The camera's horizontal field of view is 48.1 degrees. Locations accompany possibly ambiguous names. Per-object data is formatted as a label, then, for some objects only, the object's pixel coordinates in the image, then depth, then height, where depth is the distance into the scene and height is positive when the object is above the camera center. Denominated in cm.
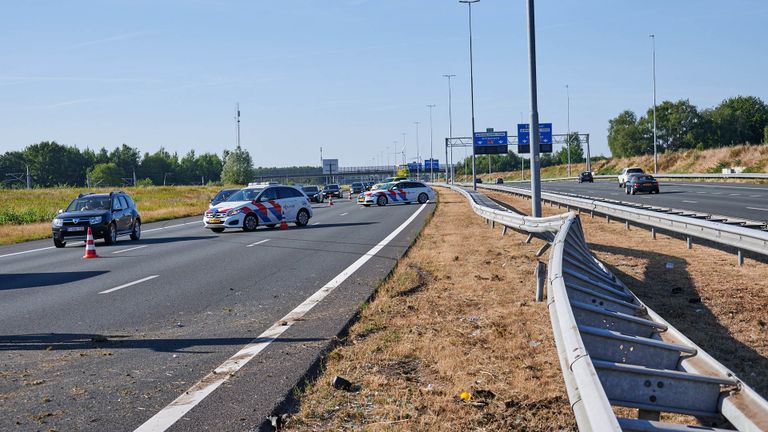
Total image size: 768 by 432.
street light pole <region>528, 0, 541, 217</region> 1861 +79
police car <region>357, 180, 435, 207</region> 4981 -177
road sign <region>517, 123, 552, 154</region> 8312 +213
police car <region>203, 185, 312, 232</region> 2906 -140
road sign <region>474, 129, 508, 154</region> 9050 +198
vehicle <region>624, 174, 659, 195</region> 4888 -168
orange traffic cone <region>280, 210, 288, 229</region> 3047 -186
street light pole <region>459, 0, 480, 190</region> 5321 +493
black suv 2455 -129
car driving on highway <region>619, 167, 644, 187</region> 6267 -132
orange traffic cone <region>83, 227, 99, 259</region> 2009 -179
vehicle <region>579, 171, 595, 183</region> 8994 -209
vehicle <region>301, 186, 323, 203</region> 6444 -198
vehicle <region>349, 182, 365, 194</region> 8692 -230
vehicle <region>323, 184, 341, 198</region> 7764 -223
